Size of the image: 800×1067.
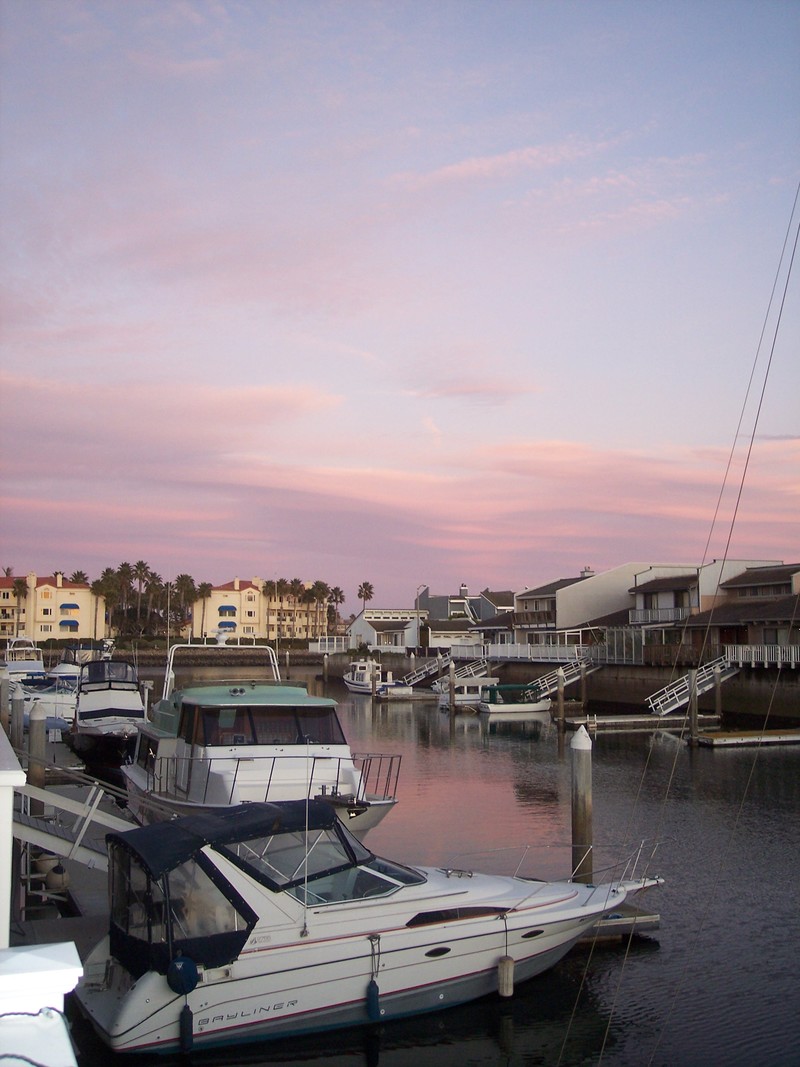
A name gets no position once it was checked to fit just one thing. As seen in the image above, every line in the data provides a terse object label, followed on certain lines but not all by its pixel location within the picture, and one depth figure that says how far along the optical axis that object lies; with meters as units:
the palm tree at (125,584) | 149.88
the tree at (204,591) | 157.12
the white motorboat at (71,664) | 56.03
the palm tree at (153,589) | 153.75
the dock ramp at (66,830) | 14.27
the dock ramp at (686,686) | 51.66
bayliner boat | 11.62
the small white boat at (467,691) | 67.81
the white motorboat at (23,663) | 59.81
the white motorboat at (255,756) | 17.61
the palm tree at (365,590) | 167.12
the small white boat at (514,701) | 60.94
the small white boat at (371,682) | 76.56
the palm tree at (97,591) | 141.02
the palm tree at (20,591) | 135.50
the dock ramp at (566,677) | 64.88
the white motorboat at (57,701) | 44.12
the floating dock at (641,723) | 48.47
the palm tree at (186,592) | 154.00
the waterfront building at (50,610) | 137.25
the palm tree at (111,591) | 141.38
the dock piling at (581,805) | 16.53
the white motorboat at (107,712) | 35.03
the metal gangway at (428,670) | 86.38
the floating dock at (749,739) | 41.19
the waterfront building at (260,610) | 159.25
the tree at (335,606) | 177.38
